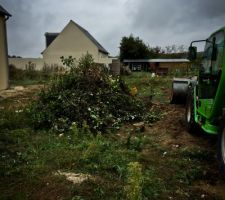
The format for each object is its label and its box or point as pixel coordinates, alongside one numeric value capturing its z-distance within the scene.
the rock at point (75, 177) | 2.73
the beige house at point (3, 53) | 9.96
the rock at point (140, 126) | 4.78
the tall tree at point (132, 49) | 26.21
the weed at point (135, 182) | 2.12
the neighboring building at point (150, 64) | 23.53
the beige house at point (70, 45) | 23.25
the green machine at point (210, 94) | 3.14
